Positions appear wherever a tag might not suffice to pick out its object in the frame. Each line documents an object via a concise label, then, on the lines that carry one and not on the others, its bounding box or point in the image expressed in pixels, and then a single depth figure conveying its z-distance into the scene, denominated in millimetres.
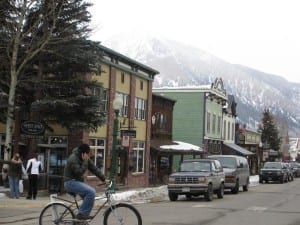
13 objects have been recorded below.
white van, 30531
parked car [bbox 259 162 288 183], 47969
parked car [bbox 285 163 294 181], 53500
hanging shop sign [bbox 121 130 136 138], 25203
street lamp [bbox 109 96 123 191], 23781
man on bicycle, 11312
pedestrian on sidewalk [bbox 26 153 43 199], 21969
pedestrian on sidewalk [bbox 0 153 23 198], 21156
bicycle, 11383
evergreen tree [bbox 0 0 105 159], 23969
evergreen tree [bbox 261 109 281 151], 90000
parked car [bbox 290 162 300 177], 67688
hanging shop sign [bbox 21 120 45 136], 22992
